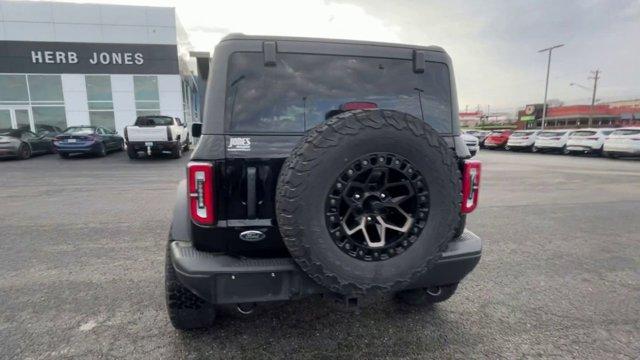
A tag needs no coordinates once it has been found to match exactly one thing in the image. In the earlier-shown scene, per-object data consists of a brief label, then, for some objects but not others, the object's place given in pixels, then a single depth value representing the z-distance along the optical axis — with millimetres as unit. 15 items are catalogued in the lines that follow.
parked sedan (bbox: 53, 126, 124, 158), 13773
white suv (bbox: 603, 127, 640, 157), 15933
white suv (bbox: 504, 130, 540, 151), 21422
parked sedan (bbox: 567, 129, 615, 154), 18109
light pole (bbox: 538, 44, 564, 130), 36553
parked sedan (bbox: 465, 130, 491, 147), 26469
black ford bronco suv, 1905
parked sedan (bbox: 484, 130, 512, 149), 23375
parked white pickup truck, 13042
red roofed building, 61494
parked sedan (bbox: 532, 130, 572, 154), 20031
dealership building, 19156
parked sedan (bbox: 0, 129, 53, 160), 13273
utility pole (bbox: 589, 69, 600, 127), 54719
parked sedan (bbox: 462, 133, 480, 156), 16778
